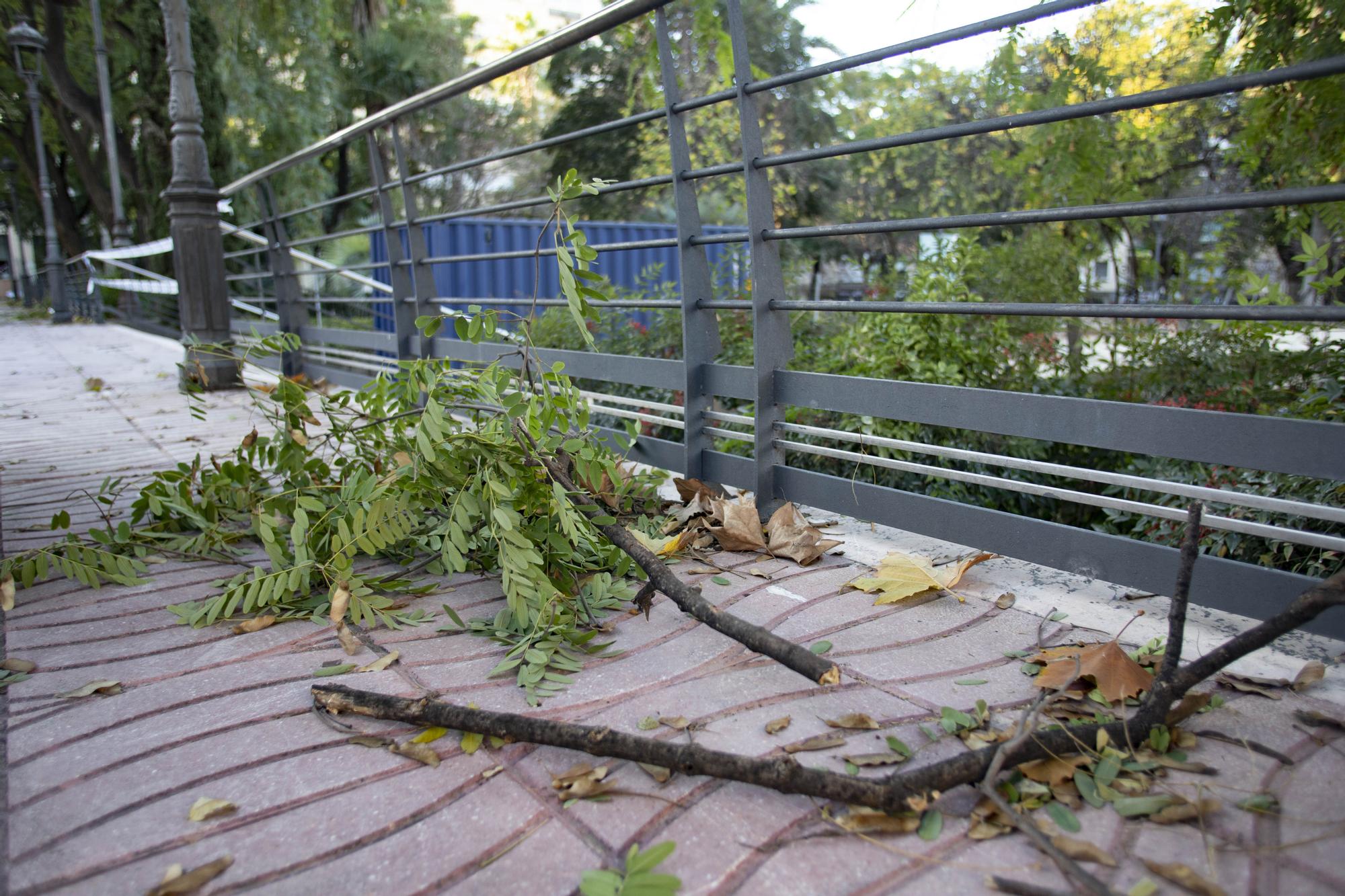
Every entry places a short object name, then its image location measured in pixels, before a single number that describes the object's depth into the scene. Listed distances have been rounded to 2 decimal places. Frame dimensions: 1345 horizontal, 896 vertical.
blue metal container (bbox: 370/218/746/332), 9.12
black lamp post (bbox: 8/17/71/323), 14.87
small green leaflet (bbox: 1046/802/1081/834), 1.28
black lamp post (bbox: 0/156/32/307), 24.98
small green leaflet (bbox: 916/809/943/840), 1.28
